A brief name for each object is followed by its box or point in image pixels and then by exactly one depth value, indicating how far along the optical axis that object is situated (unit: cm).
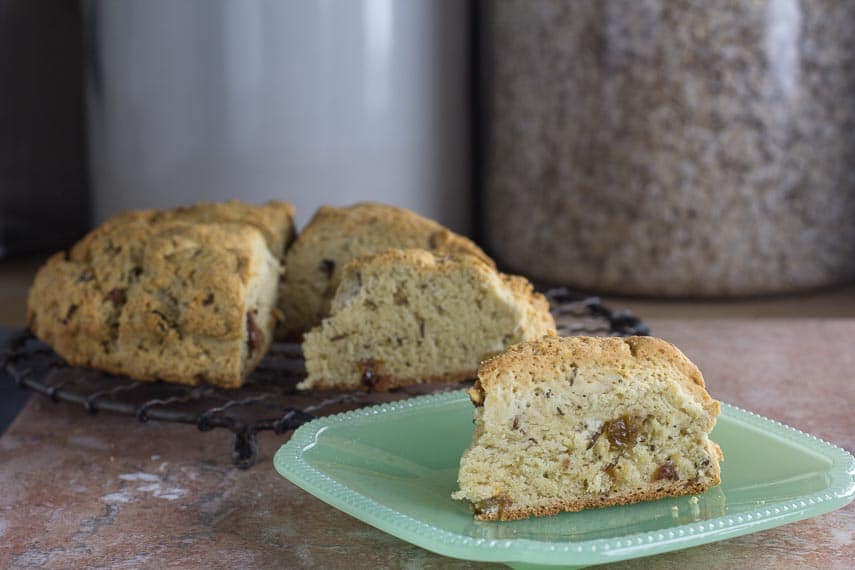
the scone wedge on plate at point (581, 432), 56
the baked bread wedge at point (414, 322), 69
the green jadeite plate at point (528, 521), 53
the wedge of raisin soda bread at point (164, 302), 69
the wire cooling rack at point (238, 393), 64
